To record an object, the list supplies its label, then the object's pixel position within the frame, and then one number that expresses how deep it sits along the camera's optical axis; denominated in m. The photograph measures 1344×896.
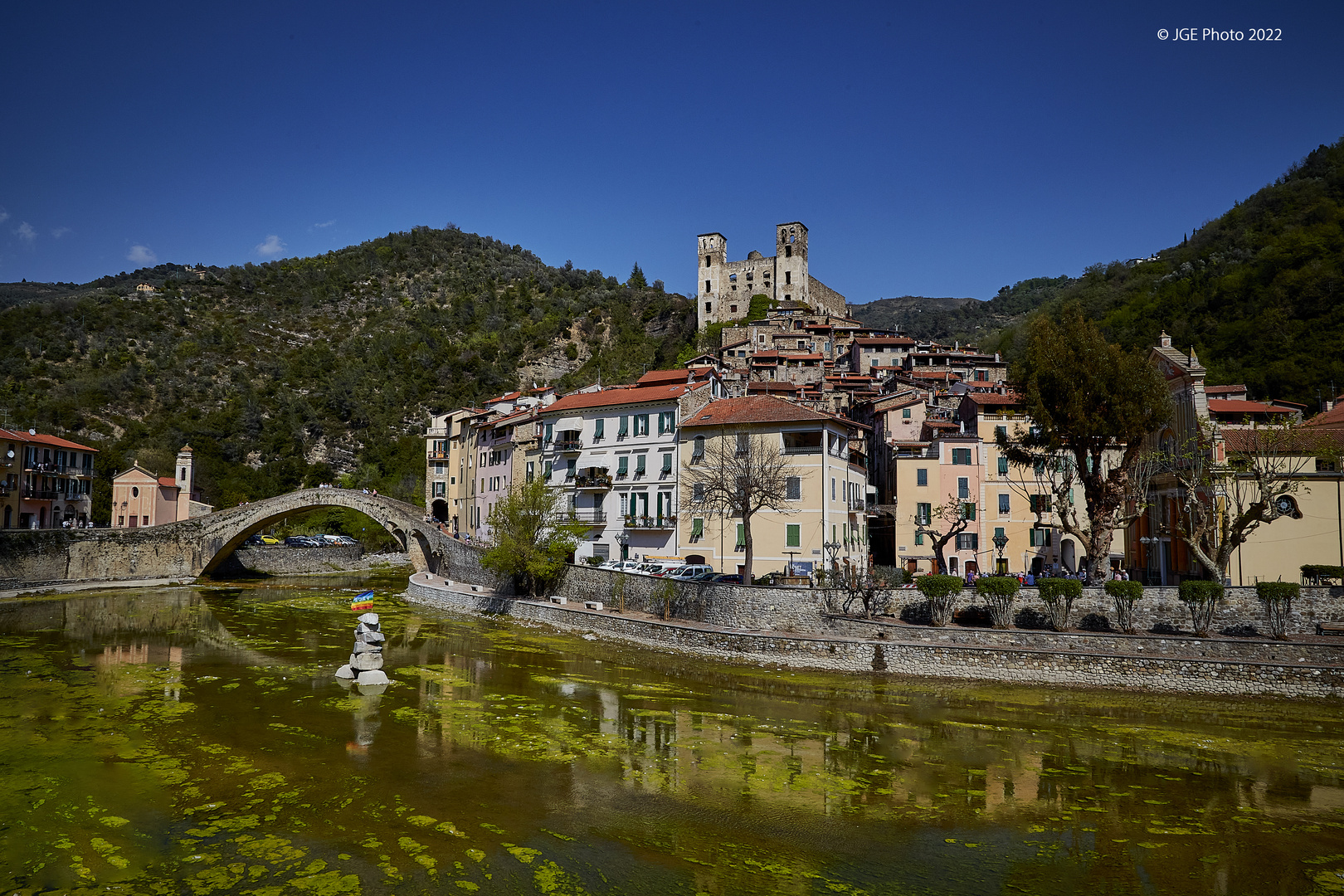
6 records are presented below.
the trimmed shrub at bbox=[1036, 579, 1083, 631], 26.69
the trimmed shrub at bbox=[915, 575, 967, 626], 27.67
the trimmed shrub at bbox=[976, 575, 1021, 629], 27.11
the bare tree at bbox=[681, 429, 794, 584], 33.25
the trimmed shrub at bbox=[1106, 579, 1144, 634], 26.05
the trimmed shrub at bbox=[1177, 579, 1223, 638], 25.34
